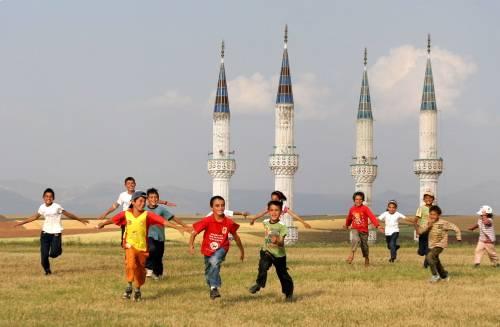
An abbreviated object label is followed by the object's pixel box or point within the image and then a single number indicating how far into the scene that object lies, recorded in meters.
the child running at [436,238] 18.41
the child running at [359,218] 20.98
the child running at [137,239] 14.99
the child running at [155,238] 17.59
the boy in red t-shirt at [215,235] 14.70
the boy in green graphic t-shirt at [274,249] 14.89
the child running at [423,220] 21.55
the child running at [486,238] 22.34
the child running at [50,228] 19.56
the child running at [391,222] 25.92
